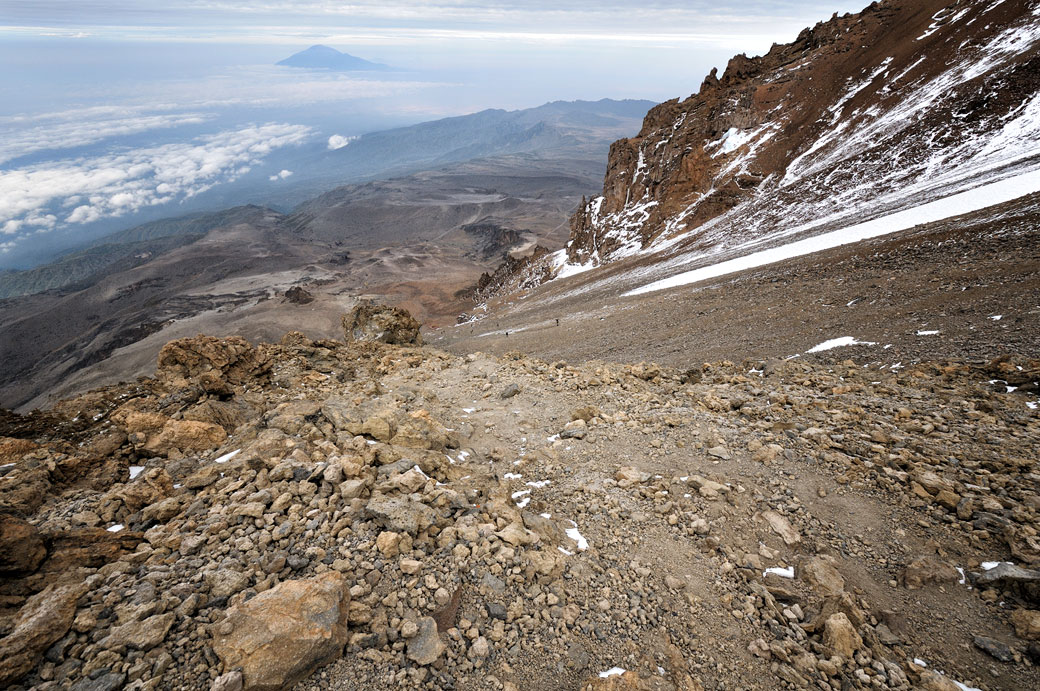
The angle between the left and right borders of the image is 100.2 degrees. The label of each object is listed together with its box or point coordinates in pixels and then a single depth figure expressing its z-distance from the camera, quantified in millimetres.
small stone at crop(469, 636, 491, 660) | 3881
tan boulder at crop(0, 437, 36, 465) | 6938
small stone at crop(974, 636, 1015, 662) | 3764
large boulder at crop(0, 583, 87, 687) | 3102
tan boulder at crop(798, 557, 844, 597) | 4668
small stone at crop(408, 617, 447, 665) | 3723
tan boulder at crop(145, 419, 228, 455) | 7160
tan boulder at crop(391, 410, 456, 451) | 7473
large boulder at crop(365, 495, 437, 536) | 4938
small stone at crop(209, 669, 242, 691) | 3208
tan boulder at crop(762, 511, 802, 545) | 5461
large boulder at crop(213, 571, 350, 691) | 3395
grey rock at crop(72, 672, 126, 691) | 3088
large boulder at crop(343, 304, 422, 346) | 24328
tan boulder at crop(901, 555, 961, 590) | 4559
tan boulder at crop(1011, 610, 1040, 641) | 3826
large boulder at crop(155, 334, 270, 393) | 12641
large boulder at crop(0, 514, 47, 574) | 4086
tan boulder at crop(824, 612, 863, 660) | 3982
